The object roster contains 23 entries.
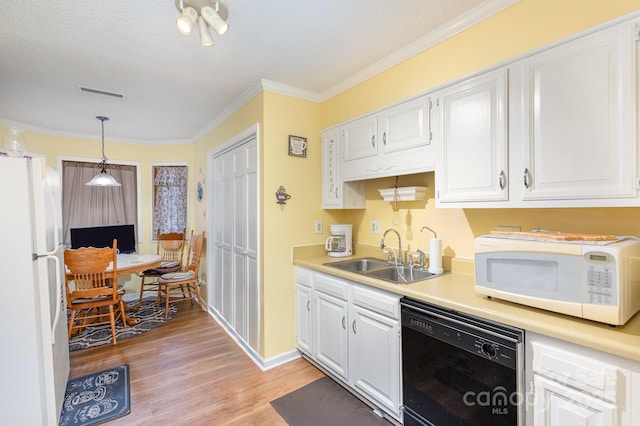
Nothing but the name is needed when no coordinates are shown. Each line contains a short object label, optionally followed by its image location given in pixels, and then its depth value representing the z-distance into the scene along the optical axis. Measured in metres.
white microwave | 1.08
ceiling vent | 2.74
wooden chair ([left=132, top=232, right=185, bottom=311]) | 4.57
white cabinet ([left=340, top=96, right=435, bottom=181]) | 1.91
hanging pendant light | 3.61
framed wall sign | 2.71
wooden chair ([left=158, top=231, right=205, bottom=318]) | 3.82
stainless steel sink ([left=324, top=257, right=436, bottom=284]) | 2.15
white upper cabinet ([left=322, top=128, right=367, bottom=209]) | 2.63
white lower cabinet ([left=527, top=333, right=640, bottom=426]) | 1.00
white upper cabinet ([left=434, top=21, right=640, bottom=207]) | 1.18
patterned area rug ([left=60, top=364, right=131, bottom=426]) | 1.96
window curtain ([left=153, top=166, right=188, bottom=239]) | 4.79
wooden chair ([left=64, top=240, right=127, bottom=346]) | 2.89
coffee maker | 2.76
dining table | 3.28
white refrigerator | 1.50
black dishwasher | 1.24
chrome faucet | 2.33
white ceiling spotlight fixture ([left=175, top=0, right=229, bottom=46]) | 1.43
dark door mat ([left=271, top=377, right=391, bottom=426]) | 1.90
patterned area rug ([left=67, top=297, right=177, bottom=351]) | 3.09
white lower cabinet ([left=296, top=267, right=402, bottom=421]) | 1.80
